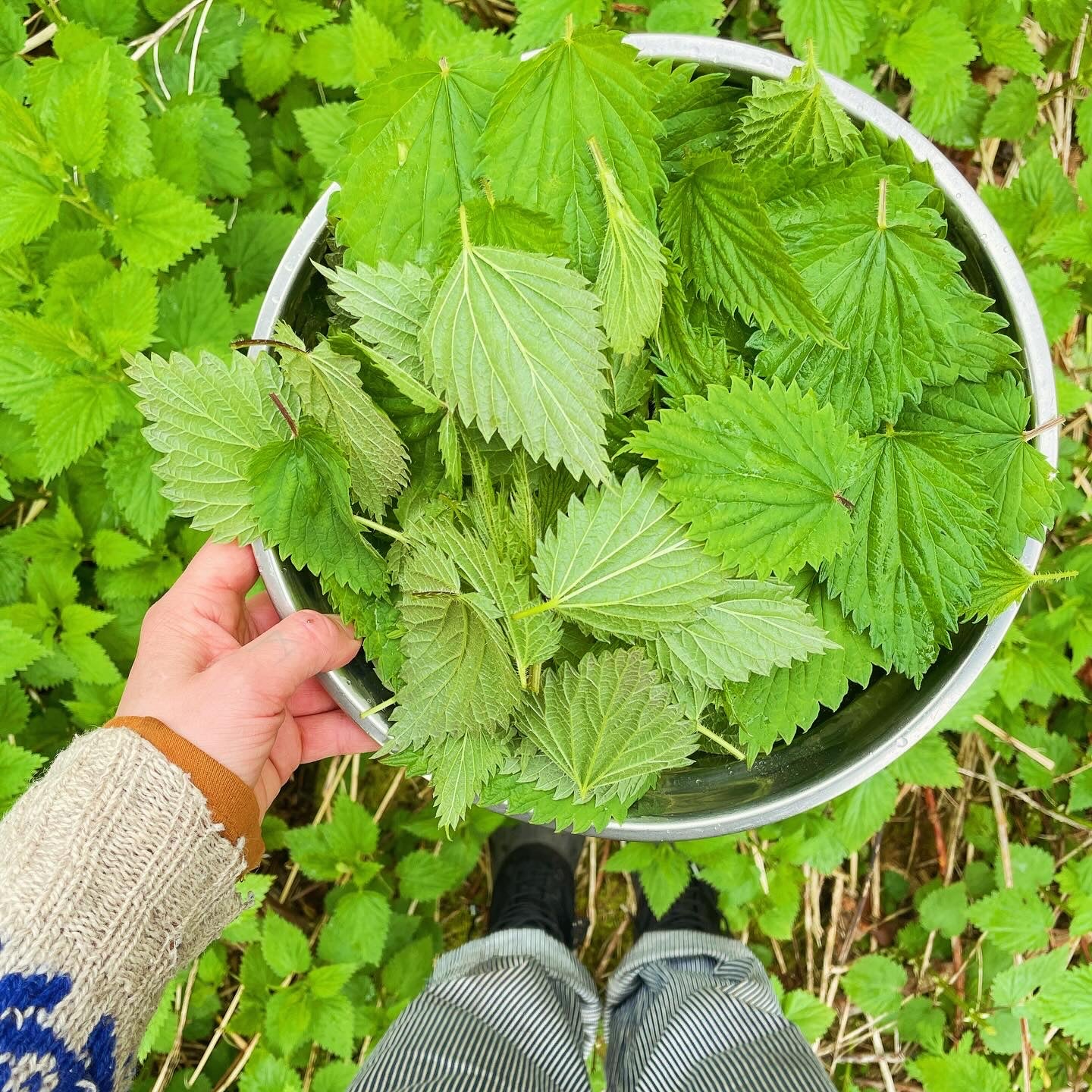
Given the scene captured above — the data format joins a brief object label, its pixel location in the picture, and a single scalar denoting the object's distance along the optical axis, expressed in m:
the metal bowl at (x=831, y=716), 0.37
